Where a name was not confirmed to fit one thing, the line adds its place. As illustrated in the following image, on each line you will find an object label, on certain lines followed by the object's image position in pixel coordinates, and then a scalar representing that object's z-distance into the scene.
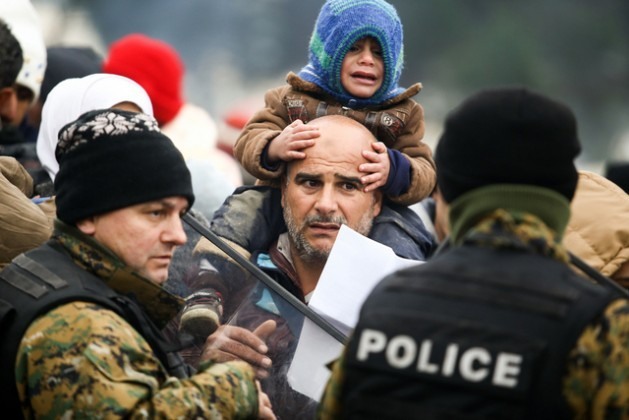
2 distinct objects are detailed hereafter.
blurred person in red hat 16.73
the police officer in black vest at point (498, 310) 6.95
